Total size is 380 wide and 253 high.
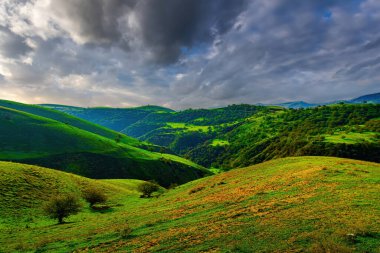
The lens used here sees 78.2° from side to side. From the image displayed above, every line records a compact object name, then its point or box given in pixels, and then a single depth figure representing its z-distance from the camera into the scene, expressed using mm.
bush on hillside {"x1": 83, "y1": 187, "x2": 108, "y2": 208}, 65562
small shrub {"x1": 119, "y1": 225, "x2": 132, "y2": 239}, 30003
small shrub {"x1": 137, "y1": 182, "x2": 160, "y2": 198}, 83688
